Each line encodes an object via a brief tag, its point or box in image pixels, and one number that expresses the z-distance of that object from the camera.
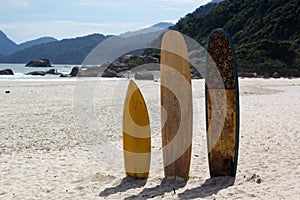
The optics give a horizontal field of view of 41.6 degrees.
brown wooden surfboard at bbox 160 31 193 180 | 5.87
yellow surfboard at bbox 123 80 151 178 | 6.35
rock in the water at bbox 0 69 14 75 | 66.25
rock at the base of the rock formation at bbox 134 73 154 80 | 38.26
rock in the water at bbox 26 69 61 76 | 64.75
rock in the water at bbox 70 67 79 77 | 58.61
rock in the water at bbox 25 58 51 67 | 122.75
